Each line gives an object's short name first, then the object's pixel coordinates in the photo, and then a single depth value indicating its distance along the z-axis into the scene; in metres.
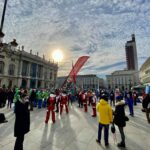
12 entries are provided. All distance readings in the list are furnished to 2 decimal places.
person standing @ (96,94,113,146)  4.46
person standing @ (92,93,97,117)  9.21
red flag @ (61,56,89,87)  21.28
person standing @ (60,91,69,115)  10.06
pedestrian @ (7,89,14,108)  13.08
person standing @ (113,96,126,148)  4.42
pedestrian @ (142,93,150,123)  7.49
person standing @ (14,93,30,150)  3.66
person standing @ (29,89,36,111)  11.88
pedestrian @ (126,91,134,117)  9.68
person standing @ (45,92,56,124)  7.46
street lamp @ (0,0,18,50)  6.60
